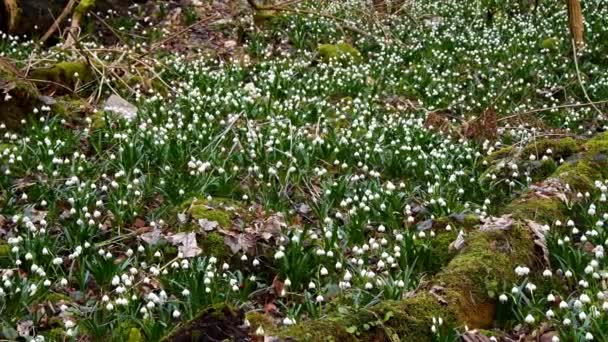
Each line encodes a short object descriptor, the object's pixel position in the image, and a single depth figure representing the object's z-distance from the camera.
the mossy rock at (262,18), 13.12
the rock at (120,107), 7.70
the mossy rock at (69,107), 7.66
